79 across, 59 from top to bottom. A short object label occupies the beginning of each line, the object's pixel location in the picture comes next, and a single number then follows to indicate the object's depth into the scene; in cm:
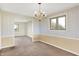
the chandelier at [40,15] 208
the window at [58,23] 283
